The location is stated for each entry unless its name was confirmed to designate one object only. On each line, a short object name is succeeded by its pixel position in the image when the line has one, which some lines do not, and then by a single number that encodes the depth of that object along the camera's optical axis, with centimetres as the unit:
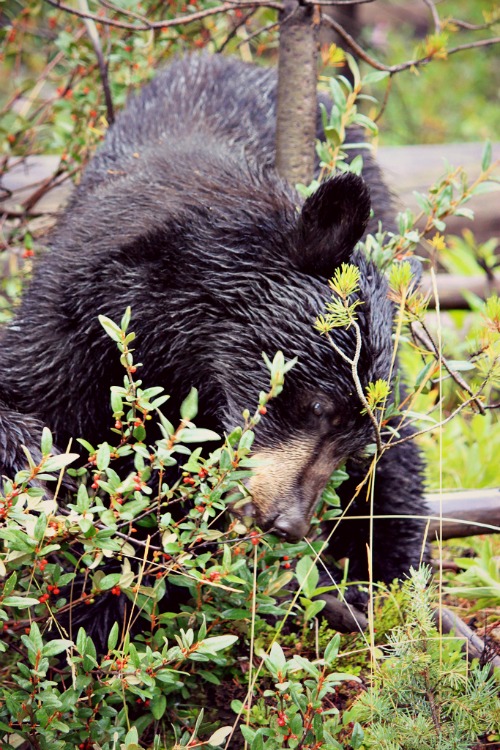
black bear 566
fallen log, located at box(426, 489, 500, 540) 724
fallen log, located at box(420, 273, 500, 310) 1219
